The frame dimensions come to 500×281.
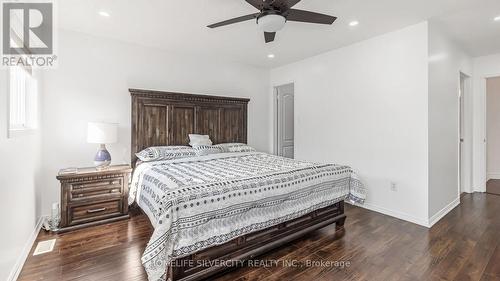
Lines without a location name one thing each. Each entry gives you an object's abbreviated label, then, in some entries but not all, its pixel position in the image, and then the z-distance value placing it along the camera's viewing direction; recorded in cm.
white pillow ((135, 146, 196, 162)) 349
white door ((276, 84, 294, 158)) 565
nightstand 290
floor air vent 240
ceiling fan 200
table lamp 315
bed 178
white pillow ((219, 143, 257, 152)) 433
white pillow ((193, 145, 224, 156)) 394
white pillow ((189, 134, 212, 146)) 417
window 233
